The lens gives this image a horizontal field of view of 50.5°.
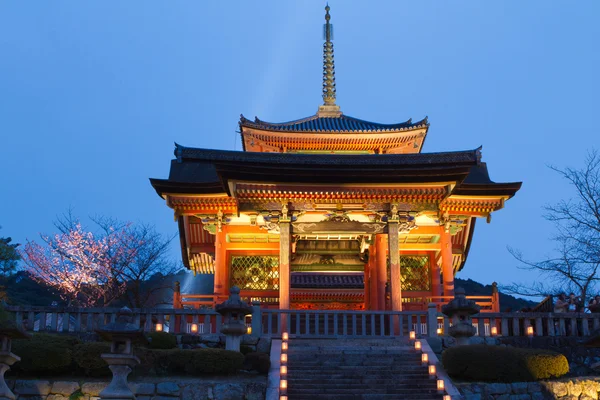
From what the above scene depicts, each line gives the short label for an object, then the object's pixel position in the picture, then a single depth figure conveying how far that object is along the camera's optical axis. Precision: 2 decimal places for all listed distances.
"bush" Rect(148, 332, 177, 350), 16.80
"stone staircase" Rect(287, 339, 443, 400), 14.62
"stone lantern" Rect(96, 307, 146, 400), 13.04
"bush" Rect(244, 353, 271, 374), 15.79
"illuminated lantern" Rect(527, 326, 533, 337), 18.03
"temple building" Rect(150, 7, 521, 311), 22.08
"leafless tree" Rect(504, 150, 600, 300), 21.86
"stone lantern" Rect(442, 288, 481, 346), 16.55
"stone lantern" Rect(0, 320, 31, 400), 13.40
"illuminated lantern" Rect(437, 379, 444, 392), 14.50
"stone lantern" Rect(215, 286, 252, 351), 16.77
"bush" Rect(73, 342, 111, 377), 14.98
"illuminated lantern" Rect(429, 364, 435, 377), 15.30
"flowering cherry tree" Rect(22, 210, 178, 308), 29.25
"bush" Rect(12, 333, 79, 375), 14.80
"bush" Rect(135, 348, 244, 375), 15.34
